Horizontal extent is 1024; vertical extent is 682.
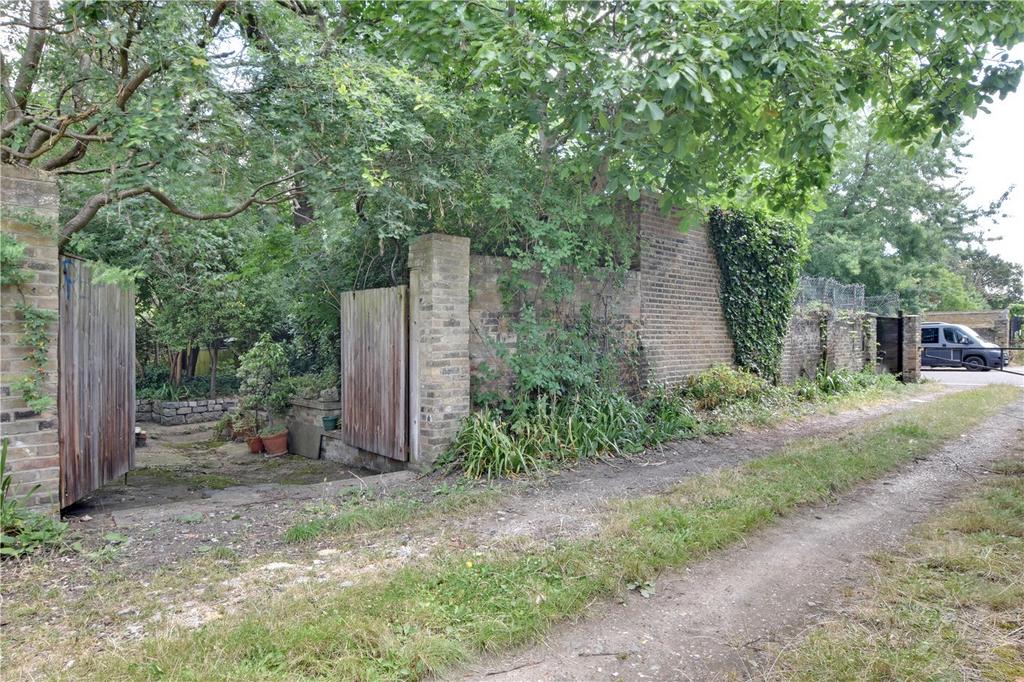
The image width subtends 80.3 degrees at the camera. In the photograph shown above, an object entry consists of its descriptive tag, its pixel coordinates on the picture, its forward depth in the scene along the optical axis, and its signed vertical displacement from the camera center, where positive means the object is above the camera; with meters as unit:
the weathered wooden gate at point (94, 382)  4.25 -0.44
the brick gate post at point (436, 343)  5.98 -0.17
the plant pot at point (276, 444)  8.45 -1.64
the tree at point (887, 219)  22.52 +4.19
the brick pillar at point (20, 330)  3.78 -0.03
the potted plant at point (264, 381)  8.72 -0.82
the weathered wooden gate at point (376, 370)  6.24 -0.48
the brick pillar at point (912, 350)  14.57 -0.55
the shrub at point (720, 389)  9.02 -0.92
